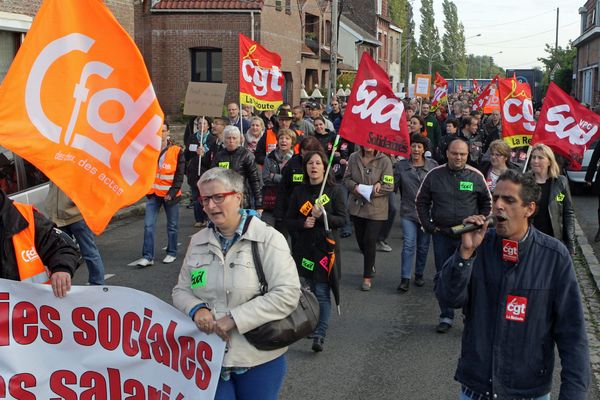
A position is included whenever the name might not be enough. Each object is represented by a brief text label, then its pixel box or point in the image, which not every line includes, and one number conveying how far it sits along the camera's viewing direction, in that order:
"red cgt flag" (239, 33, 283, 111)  13.50
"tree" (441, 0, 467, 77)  122.88
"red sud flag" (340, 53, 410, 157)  8.24
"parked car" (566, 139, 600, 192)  17.19
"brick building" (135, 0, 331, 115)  29.64
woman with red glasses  3.72
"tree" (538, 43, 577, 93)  61.66
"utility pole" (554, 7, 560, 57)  66.50
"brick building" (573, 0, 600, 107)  45.91
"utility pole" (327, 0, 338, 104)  26.34
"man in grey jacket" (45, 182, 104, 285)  8.00
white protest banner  3.94
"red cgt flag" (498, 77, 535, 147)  10.27
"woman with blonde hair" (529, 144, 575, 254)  7.23
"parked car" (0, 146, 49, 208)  9.47
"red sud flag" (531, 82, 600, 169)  8.85
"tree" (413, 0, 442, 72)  112.44
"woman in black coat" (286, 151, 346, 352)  6.71
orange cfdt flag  4.16
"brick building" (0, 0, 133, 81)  15.84
